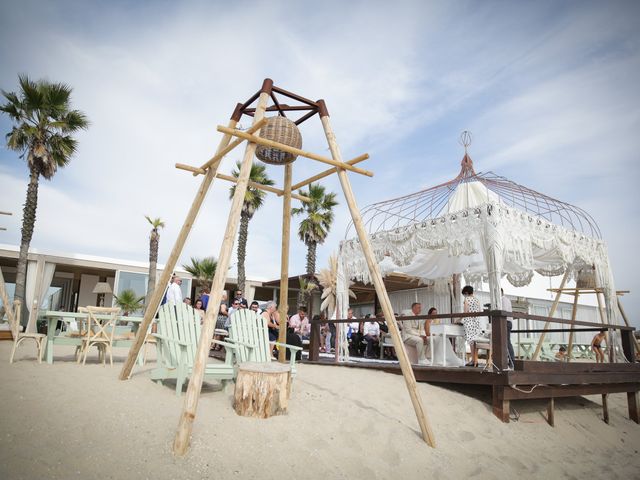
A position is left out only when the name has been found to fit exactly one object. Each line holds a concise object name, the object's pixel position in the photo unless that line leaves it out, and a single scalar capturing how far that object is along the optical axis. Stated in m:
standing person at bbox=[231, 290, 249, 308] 8.77
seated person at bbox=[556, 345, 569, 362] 12.70
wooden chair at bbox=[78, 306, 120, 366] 6.13
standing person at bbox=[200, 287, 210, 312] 9.65
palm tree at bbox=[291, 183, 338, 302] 20.09
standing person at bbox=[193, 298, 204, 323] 9.12
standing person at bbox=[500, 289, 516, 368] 6.16
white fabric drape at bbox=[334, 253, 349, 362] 8.23
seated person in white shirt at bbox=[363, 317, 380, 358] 11.33
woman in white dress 6.50
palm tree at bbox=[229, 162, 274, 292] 18.03
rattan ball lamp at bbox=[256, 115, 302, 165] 4.93
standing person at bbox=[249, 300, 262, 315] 8.59
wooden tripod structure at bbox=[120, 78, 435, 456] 3.40
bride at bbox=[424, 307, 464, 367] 6.91
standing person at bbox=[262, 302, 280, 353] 8.78
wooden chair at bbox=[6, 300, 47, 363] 6.03
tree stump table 4.07
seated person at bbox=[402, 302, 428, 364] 7.42
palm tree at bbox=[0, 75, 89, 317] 13.74
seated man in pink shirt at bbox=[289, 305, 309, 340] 10.30
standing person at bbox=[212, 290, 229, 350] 9.58
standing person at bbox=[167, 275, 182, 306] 9.20
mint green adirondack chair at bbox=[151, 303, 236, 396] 4.64
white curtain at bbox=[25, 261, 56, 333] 14.77
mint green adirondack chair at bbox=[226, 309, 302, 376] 5.42
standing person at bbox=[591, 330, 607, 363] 9.87
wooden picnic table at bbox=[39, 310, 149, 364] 6.05
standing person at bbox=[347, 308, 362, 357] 12.36
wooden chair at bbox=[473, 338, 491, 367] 6.65
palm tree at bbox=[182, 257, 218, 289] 18.22
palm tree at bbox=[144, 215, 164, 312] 17.05
